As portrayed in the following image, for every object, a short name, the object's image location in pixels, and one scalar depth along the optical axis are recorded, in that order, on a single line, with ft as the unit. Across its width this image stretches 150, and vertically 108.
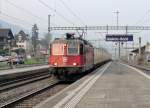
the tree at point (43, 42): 457.68
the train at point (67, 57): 93.50
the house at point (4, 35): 360.07
